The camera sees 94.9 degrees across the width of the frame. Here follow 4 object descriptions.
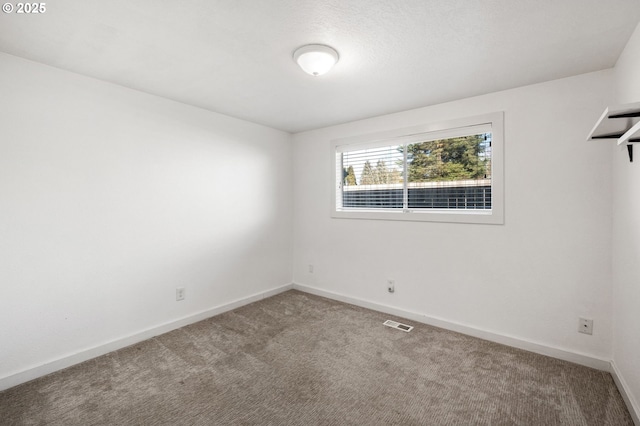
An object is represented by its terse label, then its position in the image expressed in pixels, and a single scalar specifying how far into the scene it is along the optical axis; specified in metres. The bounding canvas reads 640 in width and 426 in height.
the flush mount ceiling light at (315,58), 1.94
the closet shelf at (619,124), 1.34
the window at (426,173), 2.83
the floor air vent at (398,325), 3.00
